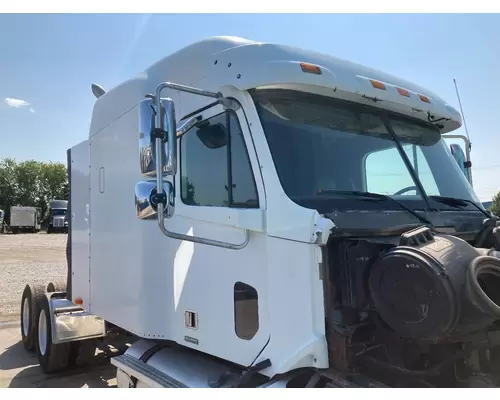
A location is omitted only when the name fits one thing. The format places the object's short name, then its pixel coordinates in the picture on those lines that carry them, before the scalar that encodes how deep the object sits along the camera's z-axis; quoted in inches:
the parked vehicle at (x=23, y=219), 1643.7
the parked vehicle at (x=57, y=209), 1477.6
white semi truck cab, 92.0
